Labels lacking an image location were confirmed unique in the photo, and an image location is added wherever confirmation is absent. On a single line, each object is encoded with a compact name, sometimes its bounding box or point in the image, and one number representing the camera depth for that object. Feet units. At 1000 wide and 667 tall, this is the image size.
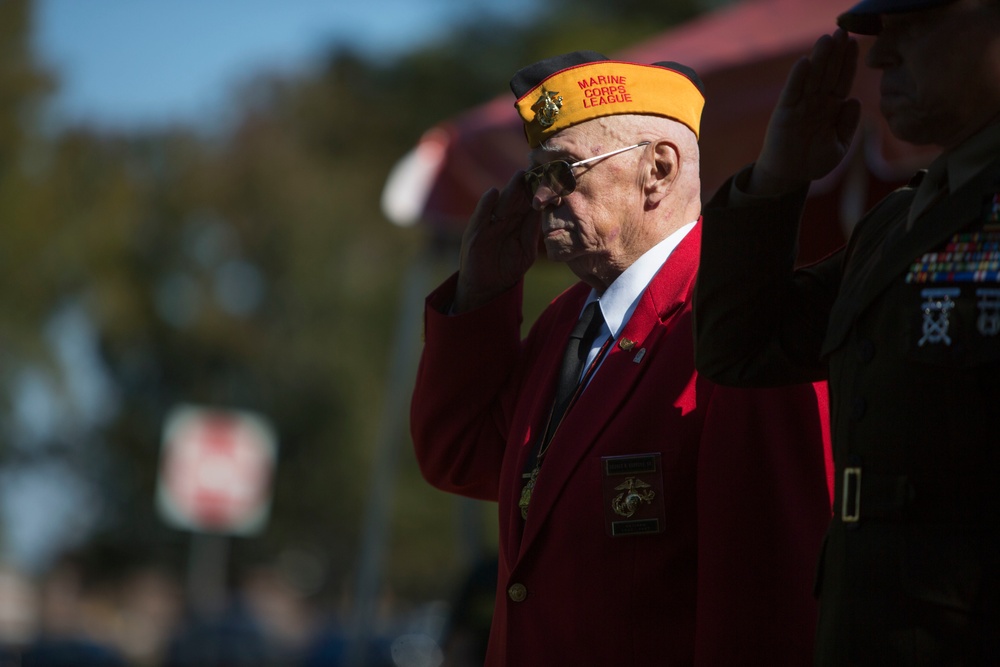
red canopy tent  28.99
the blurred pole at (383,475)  37.09
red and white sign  72.79
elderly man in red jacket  14.97
